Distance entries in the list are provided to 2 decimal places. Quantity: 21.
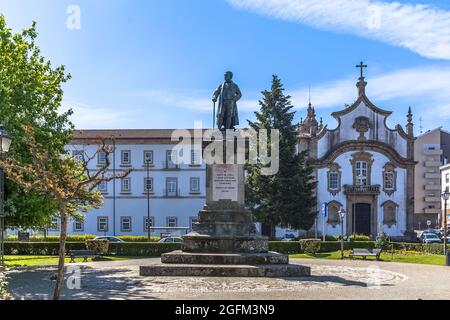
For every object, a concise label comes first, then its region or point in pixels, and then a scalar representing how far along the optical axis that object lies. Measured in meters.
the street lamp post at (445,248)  24.89
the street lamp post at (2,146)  15.07
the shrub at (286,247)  35.92
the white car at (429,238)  52.13
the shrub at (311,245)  34.91
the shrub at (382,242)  36.28
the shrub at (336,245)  37.41
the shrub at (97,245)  32.69
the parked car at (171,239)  39.28
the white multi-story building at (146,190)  61.16
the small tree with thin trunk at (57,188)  9.62
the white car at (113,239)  42.82
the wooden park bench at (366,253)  29.75
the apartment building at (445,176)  87.01
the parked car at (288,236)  52.02
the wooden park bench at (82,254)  27.56
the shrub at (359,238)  46.69
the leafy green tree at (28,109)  22.16
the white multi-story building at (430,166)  98.00
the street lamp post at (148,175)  57.73
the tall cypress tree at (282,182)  46.12
